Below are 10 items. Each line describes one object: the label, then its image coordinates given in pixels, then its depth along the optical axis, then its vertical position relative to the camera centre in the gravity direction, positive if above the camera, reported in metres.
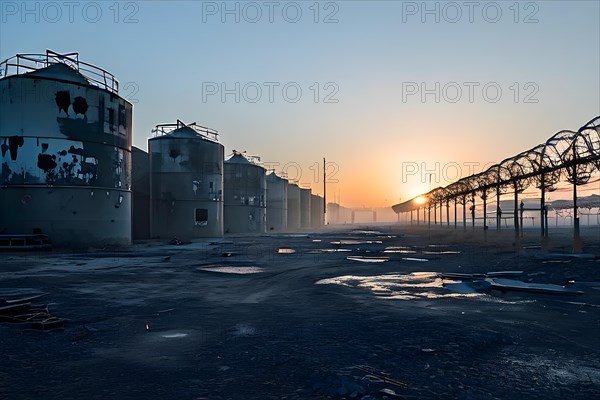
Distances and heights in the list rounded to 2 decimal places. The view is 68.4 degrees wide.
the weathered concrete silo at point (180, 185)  35.91 +2.65
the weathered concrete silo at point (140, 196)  35.56 +1.78
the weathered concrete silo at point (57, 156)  21.72 +3.20
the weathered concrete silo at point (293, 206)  81.31 +1.99
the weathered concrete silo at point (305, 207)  94.45 +2.04
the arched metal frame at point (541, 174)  20.33 +2.56
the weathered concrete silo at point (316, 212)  108.88 +1.15
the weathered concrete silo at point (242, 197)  49.34 +2.36
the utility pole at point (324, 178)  89.53 +7.78
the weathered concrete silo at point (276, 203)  68.69 +2.17
